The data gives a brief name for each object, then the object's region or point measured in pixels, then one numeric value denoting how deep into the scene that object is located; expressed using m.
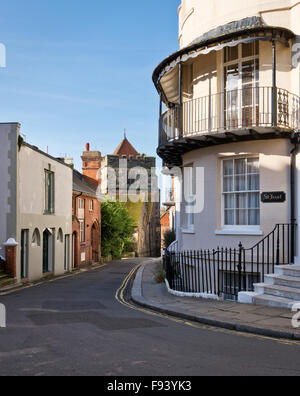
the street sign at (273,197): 12.39
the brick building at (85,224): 32.85
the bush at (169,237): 29.91
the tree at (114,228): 44.78
